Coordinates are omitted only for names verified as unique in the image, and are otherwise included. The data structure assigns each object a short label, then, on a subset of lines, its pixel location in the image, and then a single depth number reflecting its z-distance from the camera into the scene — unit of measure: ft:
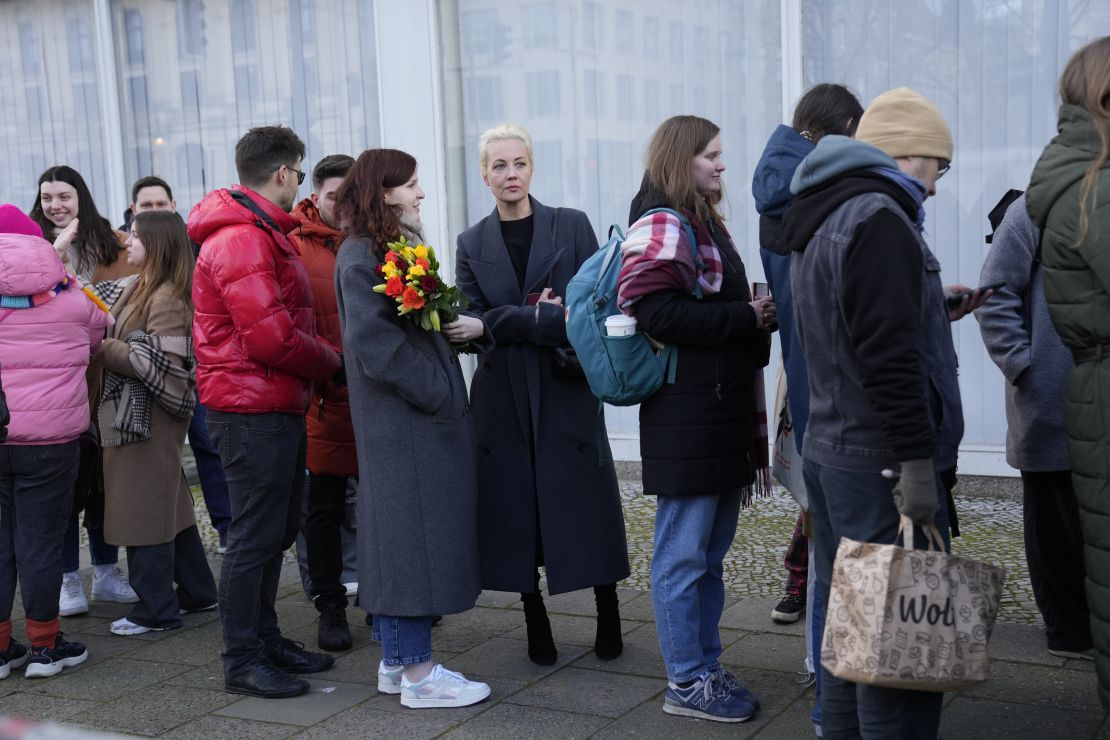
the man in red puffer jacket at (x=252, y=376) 14.39
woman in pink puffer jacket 15.66
